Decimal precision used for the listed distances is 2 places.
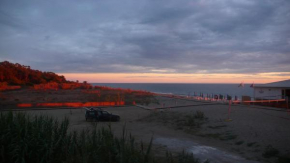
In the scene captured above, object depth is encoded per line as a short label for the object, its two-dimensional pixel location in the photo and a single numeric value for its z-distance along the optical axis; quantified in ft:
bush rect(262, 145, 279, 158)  40.42
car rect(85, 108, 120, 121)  76.48
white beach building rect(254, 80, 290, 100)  101.00
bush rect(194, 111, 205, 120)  75.25
